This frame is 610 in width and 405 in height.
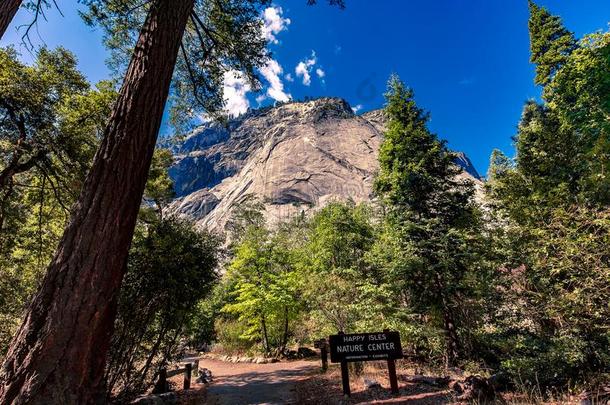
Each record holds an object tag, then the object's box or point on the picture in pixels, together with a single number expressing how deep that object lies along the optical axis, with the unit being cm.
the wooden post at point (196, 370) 1286
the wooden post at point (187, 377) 973
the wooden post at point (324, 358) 1158
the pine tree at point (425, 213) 1124
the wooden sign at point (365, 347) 718
